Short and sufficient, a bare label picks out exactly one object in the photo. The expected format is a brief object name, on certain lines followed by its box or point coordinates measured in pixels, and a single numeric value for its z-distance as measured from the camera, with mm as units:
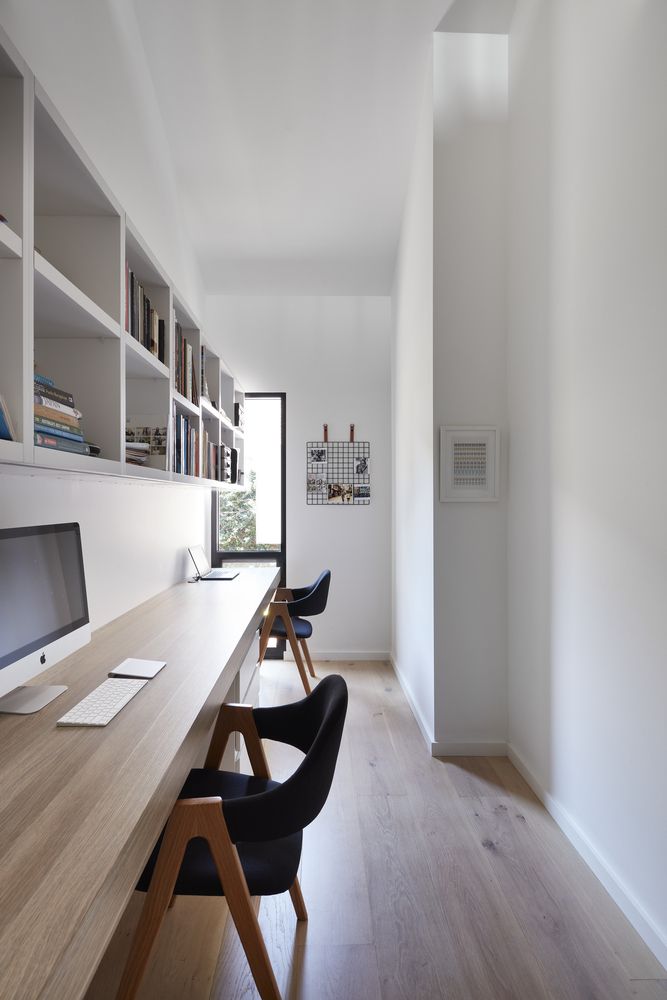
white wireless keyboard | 1251
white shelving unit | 1115
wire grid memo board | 4625
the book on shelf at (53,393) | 1269
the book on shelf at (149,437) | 2188
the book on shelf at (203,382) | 2924
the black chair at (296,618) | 3619
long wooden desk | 657
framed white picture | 2672
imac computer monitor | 1223
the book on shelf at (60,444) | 1229
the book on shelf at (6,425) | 1104
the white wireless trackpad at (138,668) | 1562
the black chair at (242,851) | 1105
